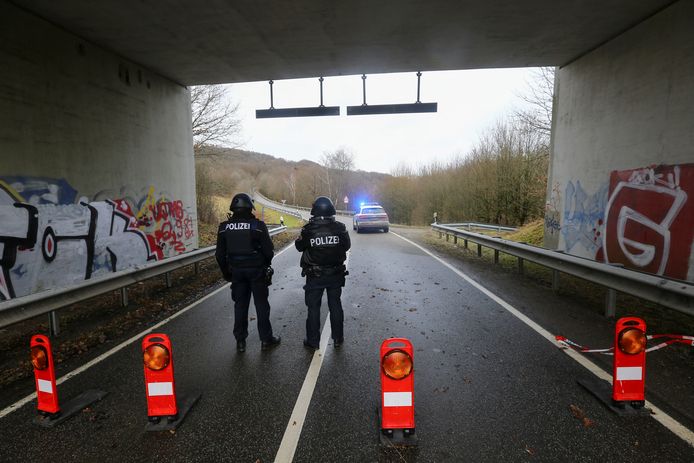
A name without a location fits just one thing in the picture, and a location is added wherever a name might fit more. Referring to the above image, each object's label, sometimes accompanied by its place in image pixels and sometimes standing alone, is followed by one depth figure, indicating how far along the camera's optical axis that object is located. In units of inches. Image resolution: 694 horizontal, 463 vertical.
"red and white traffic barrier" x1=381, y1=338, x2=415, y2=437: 103.7
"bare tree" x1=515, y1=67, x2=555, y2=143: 751.1
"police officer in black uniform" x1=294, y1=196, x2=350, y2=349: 181.3
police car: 875.4
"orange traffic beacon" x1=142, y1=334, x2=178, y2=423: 114.5
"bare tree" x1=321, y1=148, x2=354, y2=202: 2901.1
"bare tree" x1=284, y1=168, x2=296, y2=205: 3184.1
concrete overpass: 243.8
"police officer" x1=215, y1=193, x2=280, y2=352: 182.1
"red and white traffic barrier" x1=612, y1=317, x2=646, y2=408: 118.3
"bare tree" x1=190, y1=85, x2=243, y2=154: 826.0
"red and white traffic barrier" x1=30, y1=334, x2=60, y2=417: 120.2
